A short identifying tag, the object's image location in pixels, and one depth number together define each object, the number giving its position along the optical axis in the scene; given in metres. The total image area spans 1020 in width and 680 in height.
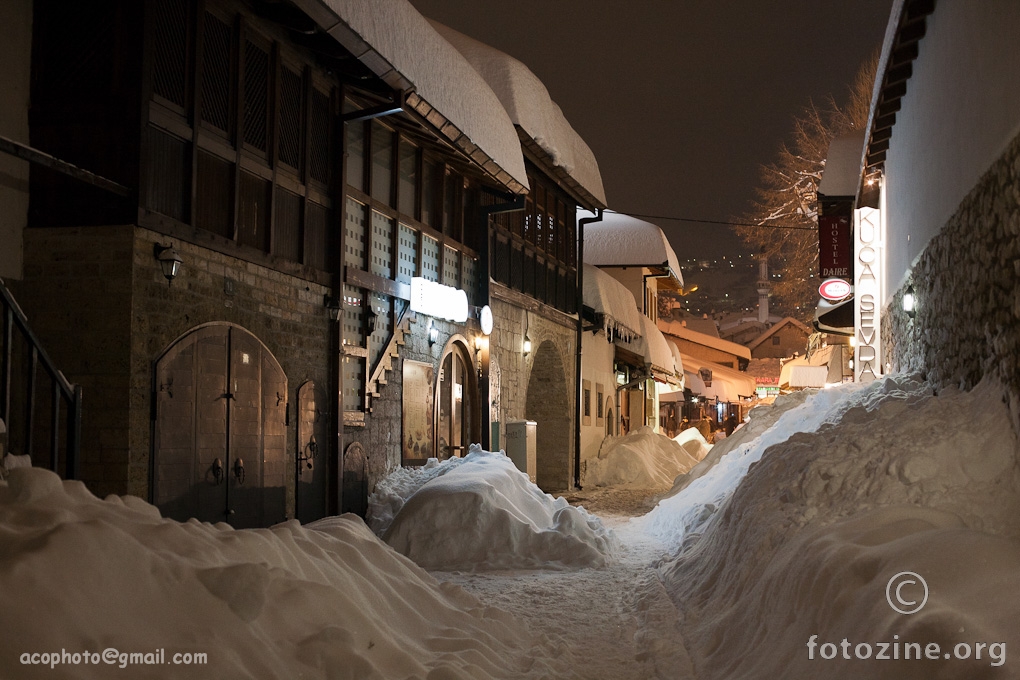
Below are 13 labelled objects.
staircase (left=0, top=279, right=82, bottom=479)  6.12
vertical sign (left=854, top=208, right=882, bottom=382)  17.33
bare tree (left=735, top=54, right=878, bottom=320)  28.77
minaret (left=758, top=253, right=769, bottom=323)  83.29
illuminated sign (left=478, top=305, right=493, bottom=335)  17.00
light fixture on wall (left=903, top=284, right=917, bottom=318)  11.68
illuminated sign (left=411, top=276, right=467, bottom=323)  14.30
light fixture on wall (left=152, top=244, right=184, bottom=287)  8.56
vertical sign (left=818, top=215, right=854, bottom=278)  22.42
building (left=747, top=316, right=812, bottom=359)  71.69
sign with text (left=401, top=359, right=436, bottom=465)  14.32
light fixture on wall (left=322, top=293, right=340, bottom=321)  12.06
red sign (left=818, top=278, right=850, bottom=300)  21.47
